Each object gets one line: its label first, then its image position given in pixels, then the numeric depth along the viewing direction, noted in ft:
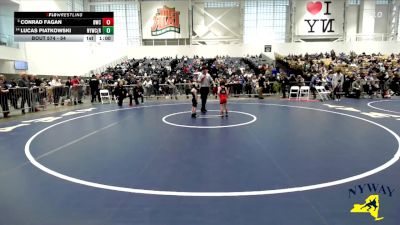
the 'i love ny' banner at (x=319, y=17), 125.90
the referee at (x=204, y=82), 38.86
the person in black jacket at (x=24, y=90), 44.74
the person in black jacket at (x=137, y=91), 54.79
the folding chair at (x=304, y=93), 58.59
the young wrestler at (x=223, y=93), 35.63
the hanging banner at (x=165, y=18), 132.77
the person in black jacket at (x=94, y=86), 60.95
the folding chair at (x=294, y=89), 59.65
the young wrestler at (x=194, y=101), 36.70
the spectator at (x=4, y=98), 40.10
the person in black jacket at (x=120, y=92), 53.42
